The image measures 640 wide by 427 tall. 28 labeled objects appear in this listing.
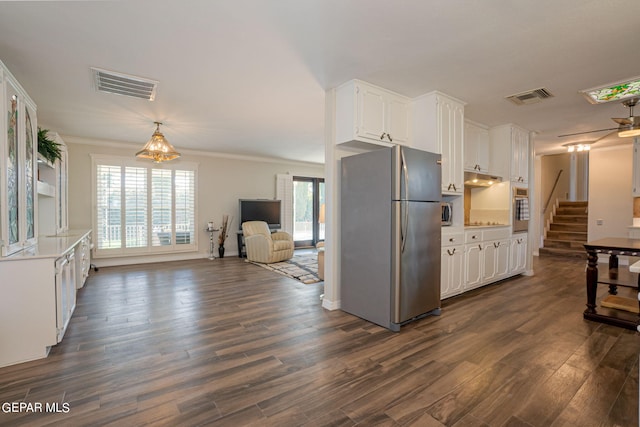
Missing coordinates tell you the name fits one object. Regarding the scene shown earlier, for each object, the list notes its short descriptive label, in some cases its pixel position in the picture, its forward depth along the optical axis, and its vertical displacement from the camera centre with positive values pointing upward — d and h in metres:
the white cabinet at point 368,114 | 3.23 +1.10
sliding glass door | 9.09 +0.01
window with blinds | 6.09 +0.07
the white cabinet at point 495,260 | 4.45 -0.77
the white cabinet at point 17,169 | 2.42 +0.38
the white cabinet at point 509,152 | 4.86 +0.98
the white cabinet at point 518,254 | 5.00 -0.75
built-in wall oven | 4.95 +0.01
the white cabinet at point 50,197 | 4.16 +0.19
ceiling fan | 3.36 +0.96
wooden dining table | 2.99 -0.80
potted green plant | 3.74 +0.80
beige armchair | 6.42 -0.73
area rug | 5.07 -1.13
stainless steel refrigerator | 2.91 -0.26
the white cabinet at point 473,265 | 4.09 -0.77
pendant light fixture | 4.64 +0.97
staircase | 7.46 -0.57
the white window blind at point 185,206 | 6.92 +0.10
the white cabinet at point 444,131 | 3.60 +0.99
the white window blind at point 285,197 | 8.44 +0.38
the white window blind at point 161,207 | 6.61 +0.08
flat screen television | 7.64 -0.01
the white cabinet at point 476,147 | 4.57 +1.00
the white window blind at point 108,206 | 6.04 +0.09
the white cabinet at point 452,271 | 3.72 -0.77
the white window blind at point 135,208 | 6.31 +0.05
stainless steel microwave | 3.88 -0.03
